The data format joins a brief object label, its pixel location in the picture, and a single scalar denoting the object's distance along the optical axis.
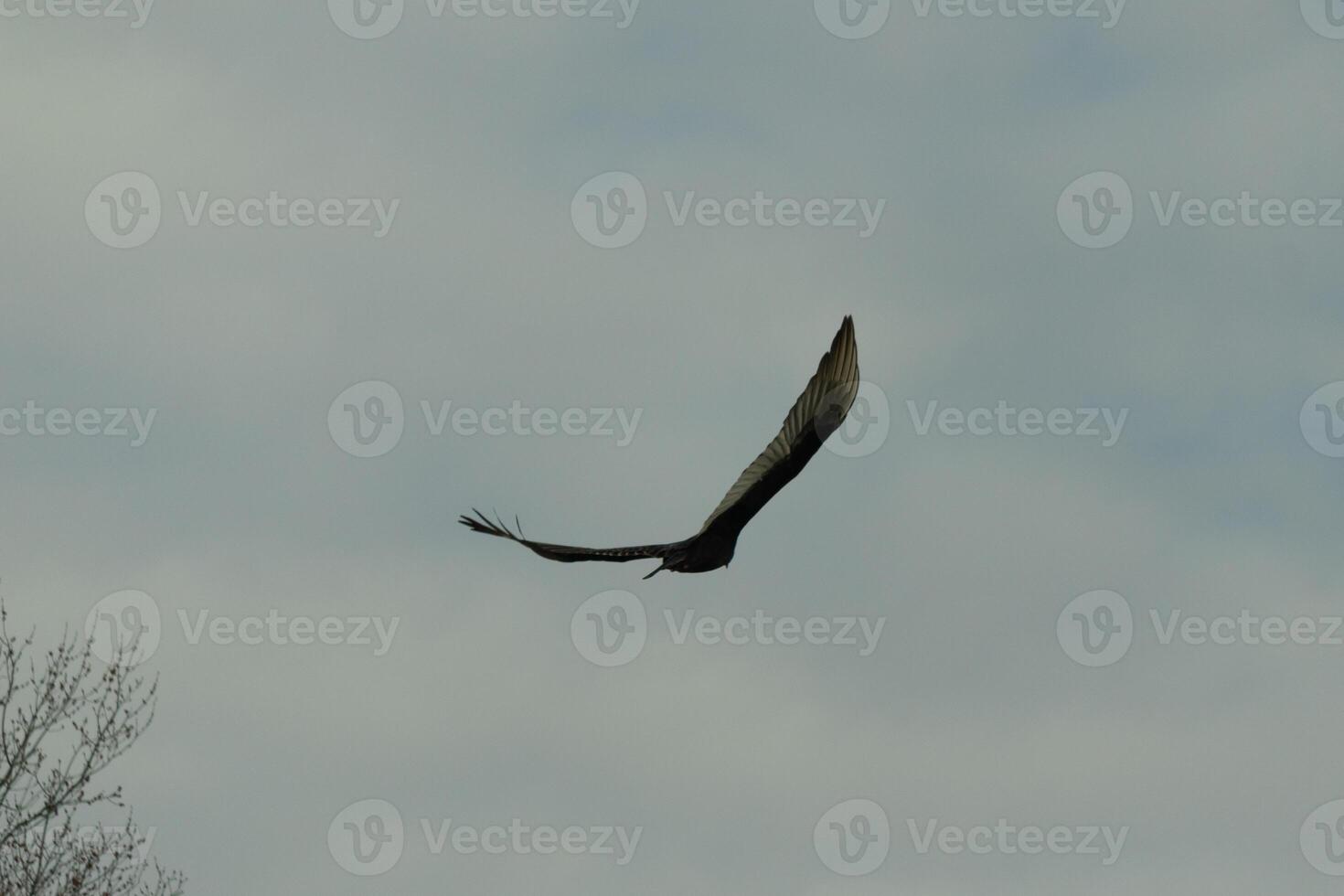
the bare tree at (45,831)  25.30
